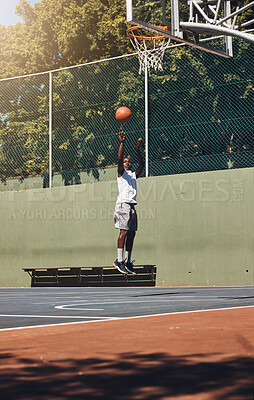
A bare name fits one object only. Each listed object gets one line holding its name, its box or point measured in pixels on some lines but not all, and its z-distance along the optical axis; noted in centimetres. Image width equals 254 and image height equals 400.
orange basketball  1177
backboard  1180
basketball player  1103
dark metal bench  1768
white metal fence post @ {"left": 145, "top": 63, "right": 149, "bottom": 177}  1755
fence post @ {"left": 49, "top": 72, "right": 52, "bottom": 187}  1959
